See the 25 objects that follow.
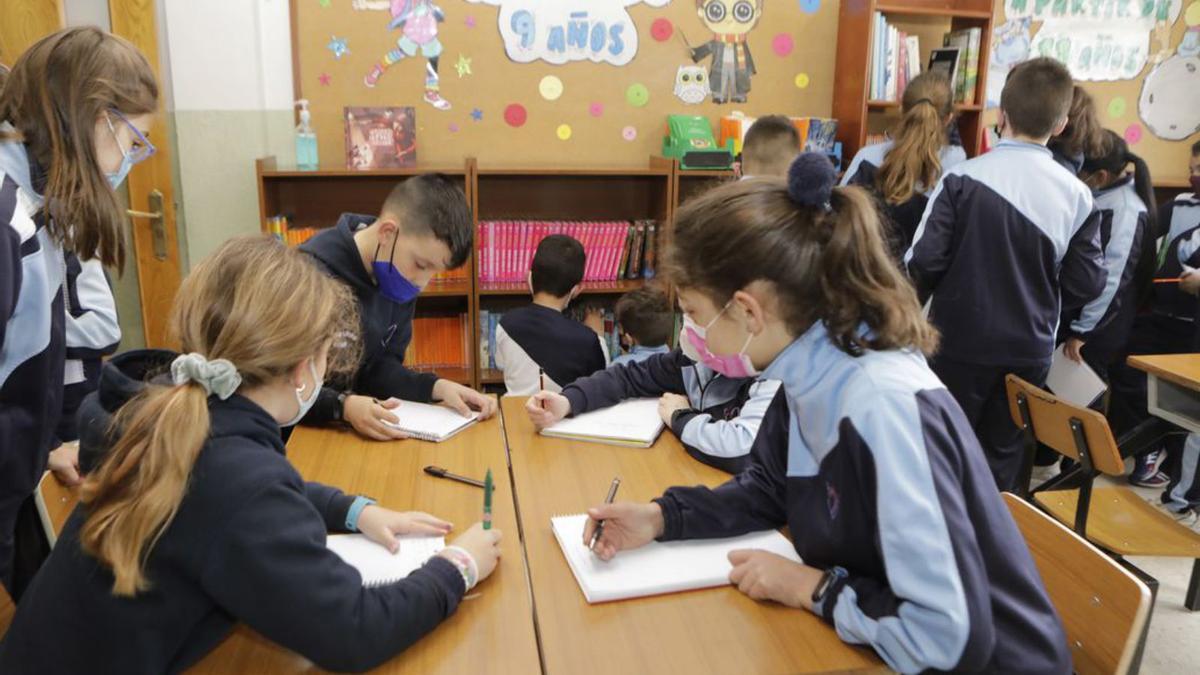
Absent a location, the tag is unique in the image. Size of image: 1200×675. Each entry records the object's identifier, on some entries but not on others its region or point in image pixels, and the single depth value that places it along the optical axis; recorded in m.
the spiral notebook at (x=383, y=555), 1.26
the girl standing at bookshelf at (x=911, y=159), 3.35
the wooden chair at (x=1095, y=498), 2.26
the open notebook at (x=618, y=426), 1.84
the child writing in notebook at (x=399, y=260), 2.06
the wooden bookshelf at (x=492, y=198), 3.47
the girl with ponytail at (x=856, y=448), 1.01
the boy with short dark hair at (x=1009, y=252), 2.62
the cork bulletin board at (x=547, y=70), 3.52
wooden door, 3.32
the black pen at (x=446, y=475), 1.63
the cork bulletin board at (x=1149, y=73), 4.23
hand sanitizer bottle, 3.40
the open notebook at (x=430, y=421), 1.86
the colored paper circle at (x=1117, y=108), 4.38
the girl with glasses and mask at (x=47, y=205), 1.54
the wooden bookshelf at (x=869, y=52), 3.70
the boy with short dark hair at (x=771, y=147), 3.00
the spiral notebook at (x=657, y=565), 1.24
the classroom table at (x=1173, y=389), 2.61
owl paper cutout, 3.83
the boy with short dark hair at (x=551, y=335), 2.66
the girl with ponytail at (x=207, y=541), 0.99
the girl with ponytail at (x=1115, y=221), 3.29
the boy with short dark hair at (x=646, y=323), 2.75
